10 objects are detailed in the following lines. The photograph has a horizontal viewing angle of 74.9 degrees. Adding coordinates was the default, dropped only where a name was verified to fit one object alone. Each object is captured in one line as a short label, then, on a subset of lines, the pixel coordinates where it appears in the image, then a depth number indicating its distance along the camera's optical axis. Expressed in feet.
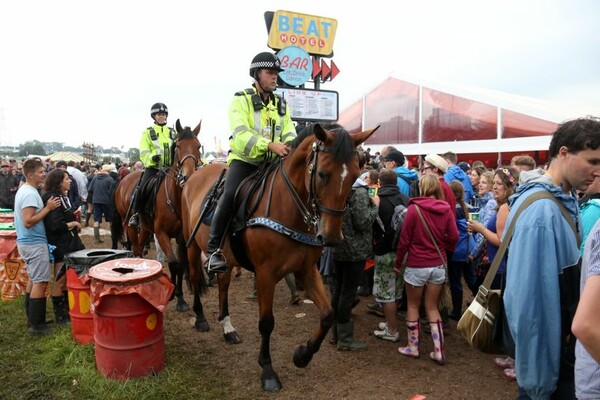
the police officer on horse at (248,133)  13.55
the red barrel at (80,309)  14.83
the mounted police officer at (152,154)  22.99
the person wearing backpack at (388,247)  15.98
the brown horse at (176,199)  20.06
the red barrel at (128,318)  12.41
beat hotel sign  42.57
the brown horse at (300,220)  10.53
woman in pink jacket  14.49
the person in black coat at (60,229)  16.79
